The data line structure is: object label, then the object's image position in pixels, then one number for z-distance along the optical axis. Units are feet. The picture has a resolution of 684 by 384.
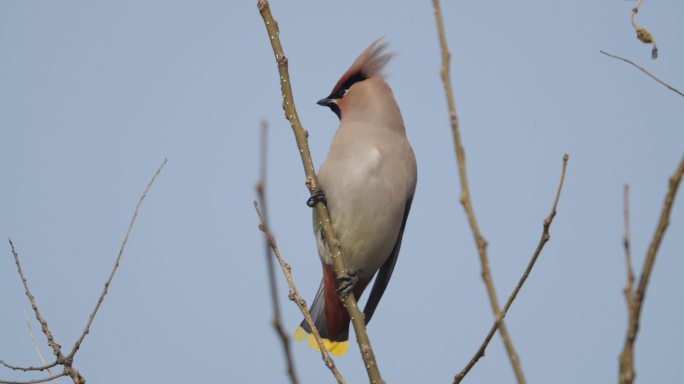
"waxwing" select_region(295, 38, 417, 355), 25.16
